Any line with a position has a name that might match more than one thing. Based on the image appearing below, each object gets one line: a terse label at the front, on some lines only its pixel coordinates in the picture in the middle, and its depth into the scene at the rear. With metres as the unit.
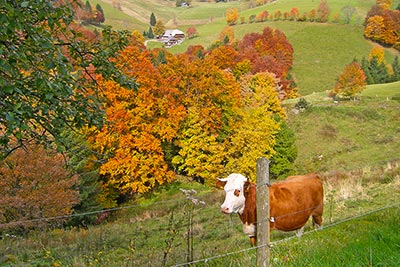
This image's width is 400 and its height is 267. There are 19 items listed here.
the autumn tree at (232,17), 136.75
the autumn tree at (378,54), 86.06
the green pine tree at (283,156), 36.94
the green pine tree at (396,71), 76.00
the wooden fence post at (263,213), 5.06
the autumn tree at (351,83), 55.66
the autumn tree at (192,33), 129.05
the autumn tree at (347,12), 114.81
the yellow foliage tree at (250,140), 31.92
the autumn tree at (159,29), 148.38
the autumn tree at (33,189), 16.09
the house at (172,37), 129.49
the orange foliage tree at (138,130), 26.38
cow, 6.71
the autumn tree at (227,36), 103.12
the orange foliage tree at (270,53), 71.81
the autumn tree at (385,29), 97.50
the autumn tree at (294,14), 120.79
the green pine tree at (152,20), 184.12
